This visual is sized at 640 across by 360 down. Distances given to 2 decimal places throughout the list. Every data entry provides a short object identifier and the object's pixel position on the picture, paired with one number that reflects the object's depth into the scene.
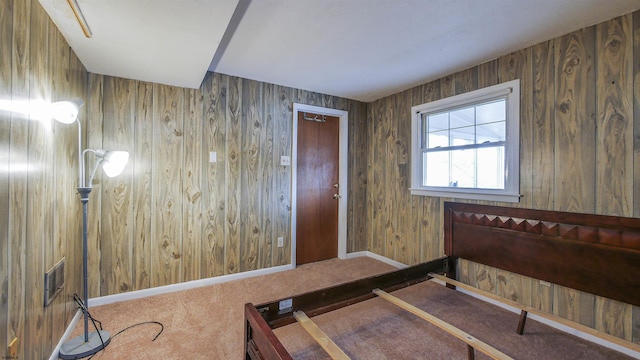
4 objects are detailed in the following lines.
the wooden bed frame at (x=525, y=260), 1.63
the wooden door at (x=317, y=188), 3.63
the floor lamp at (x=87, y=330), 1.76
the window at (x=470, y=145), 2.41
